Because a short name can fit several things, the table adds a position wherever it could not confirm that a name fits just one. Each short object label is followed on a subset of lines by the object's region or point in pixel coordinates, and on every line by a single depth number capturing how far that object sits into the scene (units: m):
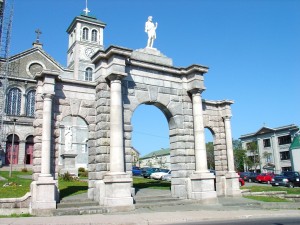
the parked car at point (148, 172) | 38.12
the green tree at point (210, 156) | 74.25
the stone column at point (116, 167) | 13.29
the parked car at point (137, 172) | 43.04
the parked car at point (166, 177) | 33.82
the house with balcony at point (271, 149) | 54.88
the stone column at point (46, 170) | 12.73
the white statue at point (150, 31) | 17.64
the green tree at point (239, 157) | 60.81
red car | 38.55
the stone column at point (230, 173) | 19.04
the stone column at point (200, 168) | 15.70
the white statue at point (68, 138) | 41.47
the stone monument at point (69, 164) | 23.53
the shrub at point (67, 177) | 22.82
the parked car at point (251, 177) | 41.10
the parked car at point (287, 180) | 33.09
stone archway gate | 13.64
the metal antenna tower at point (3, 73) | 38.00
